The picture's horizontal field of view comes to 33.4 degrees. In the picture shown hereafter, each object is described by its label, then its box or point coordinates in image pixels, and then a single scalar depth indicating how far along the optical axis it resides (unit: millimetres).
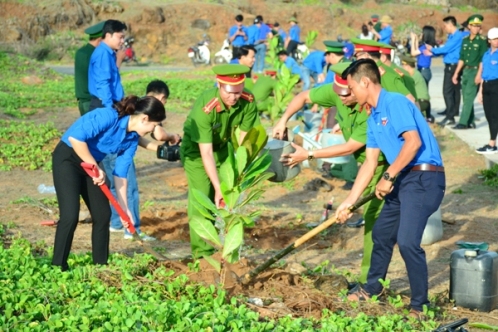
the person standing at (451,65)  15477
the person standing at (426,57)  17000
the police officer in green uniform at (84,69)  9484
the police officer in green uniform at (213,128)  6758
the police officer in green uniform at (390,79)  7086
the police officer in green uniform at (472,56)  14211
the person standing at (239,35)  26453
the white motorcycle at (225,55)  28297
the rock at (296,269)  6746
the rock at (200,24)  35906
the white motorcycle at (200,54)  30625
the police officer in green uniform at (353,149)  6707
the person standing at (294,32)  26125
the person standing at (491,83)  12202
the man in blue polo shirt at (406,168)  5629
